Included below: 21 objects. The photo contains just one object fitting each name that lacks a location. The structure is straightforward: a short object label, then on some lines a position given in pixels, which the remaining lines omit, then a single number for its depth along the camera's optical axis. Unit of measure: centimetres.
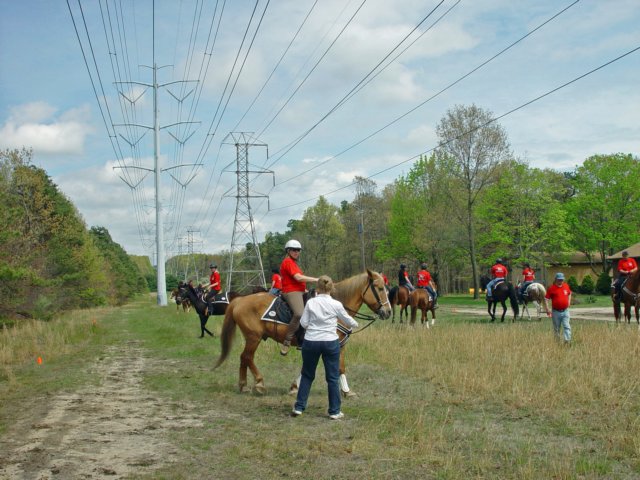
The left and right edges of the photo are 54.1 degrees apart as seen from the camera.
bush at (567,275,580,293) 5496
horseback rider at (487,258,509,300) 2517
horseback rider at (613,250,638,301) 2112
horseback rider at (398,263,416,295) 2539
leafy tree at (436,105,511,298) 5062
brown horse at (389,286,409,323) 2556
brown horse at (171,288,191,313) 3762
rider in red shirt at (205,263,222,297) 2231
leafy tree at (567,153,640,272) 5934
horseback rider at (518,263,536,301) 2574
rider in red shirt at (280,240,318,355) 1023
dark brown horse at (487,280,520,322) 2462
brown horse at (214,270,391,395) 1058
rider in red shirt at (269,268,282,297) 1936
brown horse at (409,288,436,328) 2331
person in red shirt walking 1426
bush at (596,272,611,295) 5300
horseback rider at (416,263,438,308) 2386
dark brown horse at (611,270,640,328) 1900
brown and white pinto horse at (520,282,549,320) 2491
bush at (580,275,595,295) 5412
